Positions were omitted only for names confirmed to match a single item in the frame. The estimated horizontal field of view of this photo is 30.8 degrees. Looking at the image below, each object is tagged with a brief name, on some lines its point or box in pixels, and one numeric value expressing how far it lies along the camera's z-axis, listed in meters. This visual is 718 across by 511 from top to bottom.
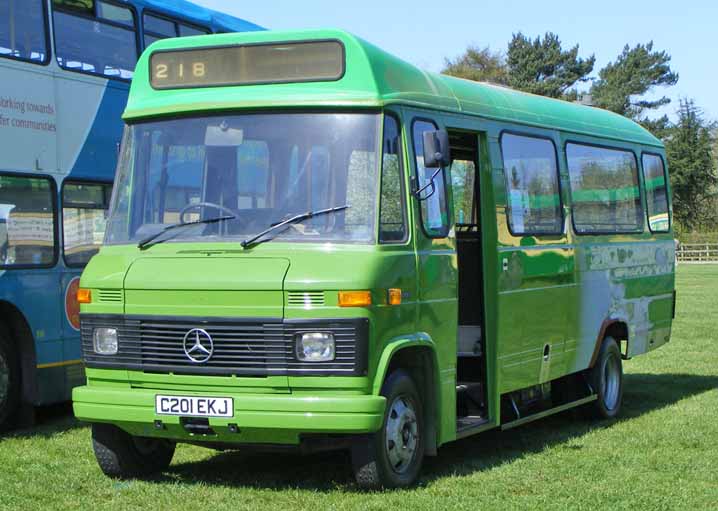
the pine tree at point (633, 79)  93.19
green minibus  8.30
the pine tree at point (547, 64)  91.12
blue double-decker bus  11.99
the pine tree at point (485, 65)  94.25
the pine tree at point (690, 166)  93.56
